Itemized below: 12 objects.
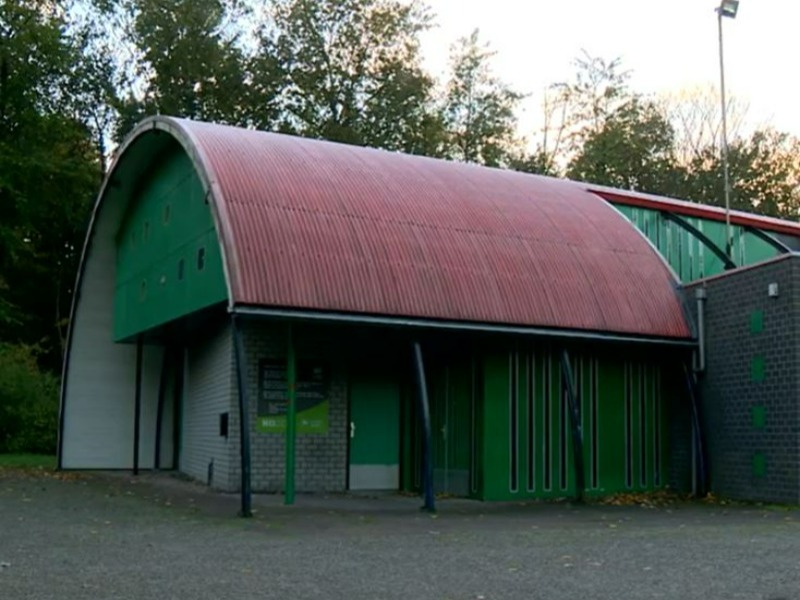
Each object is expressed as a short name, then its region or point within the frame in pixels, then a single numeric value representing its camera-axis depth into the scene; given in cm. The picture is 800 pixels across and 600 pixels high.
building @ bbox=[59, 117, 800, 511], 1434
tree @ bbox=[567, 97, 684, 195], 4344
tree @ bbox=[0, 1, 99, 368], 3209
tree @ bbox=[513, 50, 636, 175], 4678
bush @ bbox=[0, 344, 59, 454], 2950
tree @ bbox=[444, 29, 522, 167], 4388
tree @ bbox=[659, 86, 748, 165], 4444
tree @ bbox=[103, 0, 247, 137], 3766
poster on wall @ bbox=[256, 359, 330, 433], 1644
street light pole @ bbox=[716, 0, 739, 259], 1778
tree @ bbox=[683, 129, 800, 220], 4225
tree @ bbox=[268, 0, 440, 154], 3897
